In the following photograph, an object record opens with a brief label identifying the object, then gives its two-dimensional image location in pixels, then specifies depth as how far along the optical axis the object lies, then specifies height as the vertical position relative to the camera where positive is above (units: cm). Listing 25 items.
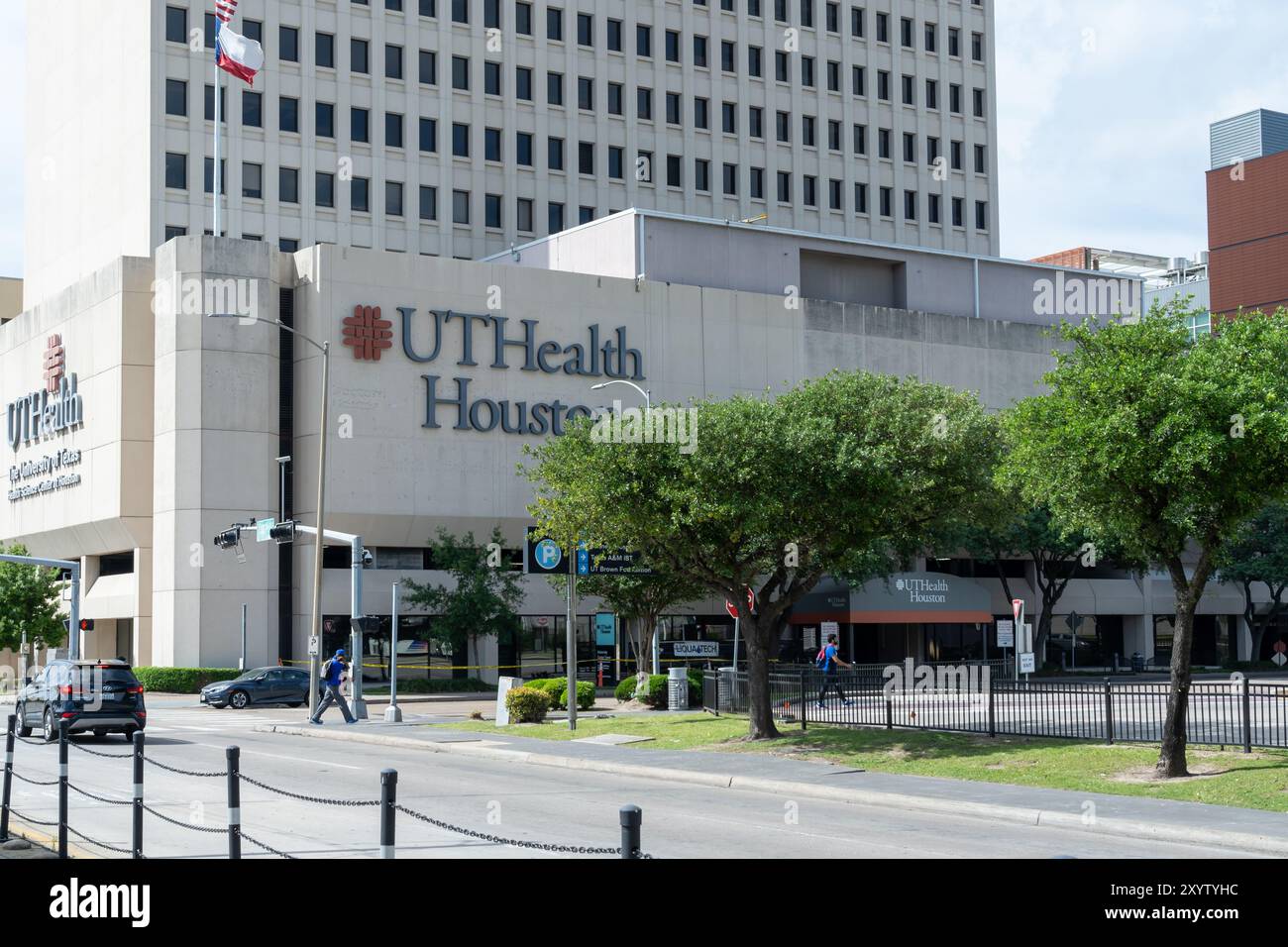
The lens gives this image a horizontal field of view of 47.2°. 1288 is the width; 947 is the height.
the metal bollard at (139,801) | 1173 -168
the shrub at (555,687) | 3964 -274
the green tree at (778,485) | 2466 +167
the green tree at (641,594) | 4478 -29
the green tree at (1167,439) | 1848 +180
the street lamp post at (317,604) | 3712 -39
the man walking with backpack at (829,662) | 2958 -192
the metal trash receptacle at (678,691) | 3756 -272
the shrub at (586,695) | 4150 -309
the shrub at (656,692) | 3922 -285
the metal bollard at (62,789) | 1222 -169
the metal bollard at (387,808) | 866 -131
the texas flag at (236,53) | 5081 +1855
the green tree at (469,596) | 5522 -33
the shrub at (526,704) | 3422 -274
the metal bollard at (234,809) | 1066 -160
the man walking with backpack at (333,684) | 3562 -232
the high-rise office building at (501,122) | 6719 +2339
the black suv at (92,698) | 2767 -201
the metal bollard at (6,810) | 1332 -196
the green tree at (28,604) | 6100 -49
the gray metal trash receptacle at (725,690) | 3341 -241
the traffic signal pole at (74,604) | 4401 -39
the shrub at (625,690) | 4316 -309
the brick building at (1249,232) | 8050 +1923
